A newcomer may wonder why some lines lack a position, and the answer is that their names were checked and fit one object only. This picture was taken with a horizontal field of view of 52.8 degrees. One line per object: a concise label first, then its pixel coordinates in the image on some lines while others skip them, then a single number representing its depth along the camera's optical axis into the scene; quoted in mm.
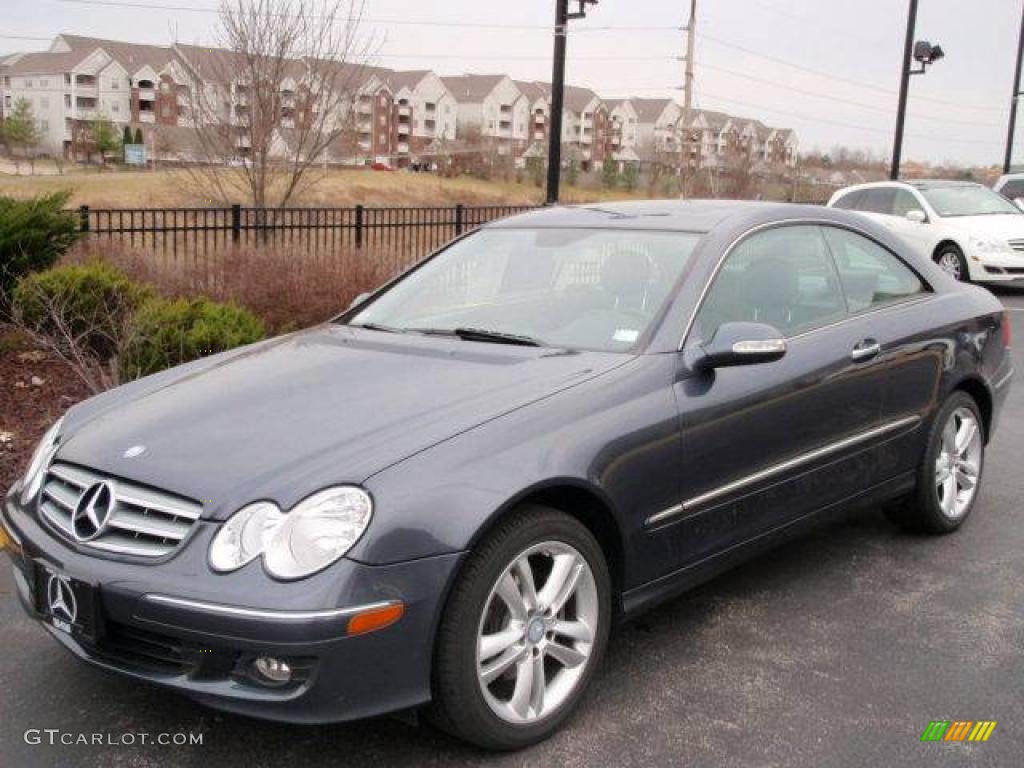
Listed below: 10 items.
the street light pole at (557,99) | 12711
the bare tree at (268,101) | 14820
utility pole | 38756
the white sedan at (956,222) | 14656
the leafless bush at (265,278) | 8602
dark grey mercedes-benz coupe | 2621
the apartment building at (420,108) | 120625
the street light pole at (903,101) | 24578
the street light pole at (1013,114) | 34397
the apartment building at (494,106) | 125375
